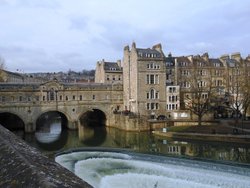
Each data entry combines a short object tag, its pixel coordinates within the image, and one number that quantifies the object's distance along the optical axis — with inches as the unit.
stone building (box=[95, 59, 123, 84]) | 3073.3
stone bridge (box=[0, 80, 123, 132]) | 2126.0
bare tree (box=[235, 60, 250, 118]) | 2033.3
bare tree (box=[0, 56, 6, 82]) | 2787.4
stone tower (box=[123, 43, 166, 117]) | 2285.9
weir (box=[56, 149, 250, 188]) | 873.5
